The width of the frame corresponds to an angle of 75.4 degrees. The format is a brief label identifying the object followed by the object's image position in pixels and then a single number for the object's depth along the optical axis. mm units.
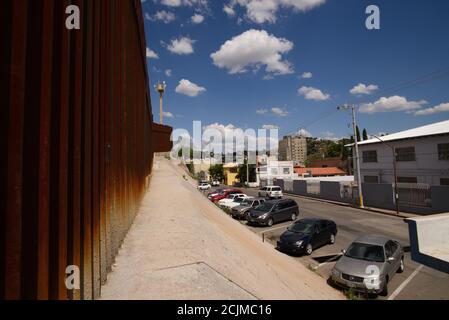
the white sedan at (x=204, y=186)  44044
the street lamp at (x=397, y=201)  25198
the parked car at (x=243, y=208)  22411
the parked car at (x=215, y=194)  32891
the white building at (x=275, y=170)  68688
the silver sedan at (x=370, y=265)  9141
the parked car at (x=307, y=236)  13406
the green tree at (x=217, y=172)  89150
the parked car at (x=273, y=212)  19625
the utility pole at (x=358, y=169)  30250
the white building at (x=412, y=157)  27375
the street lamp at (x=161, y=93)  35969
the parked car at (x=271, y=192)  38291
